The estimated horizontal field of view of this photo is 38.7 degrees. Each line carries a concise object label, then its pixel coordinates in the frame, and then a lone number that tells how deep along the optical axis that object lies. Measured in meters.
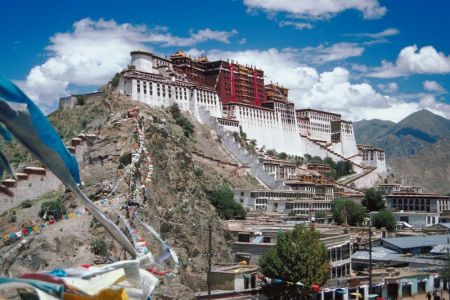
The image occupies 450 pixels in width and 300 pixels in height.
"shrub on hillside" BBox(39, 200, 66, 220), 54.22
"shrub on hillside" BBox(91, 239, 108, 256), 48.19
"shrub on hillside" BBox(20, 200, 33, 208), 59.44
